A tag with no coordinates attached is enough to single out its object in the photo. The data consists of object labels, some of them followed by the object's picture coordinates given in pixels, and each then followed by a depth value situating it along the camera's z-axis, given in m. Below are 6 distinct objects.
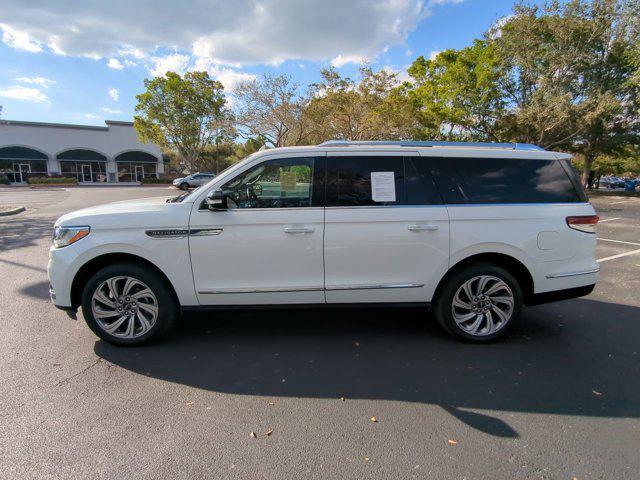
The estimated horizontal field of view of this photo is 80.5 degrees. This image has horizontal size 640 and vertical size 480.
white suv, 3.62
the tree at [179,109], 36.38
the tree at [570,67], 23.00
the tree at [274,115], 25.83
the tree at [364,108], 22.72
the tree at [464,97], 24.53
